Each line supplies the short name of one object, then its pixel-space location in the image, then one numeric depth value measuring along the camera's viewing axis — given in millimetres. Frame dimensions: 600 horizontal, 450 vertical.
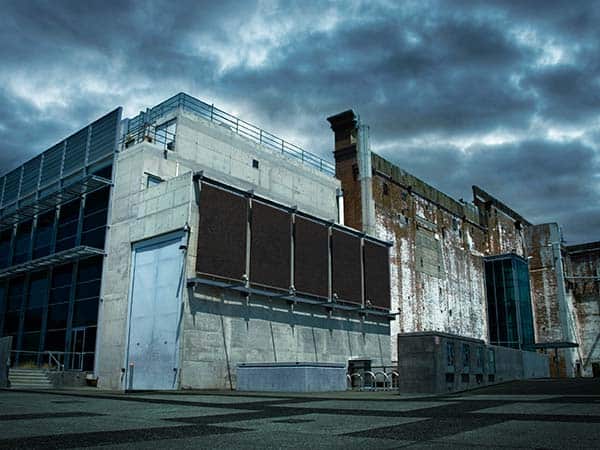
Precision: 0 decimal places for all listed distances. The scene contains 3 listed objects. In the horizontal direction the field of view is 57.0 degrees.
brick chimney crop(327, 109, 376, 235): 42344
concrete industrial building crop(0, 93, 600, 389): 26922
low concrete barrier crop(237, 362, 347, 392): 21750
